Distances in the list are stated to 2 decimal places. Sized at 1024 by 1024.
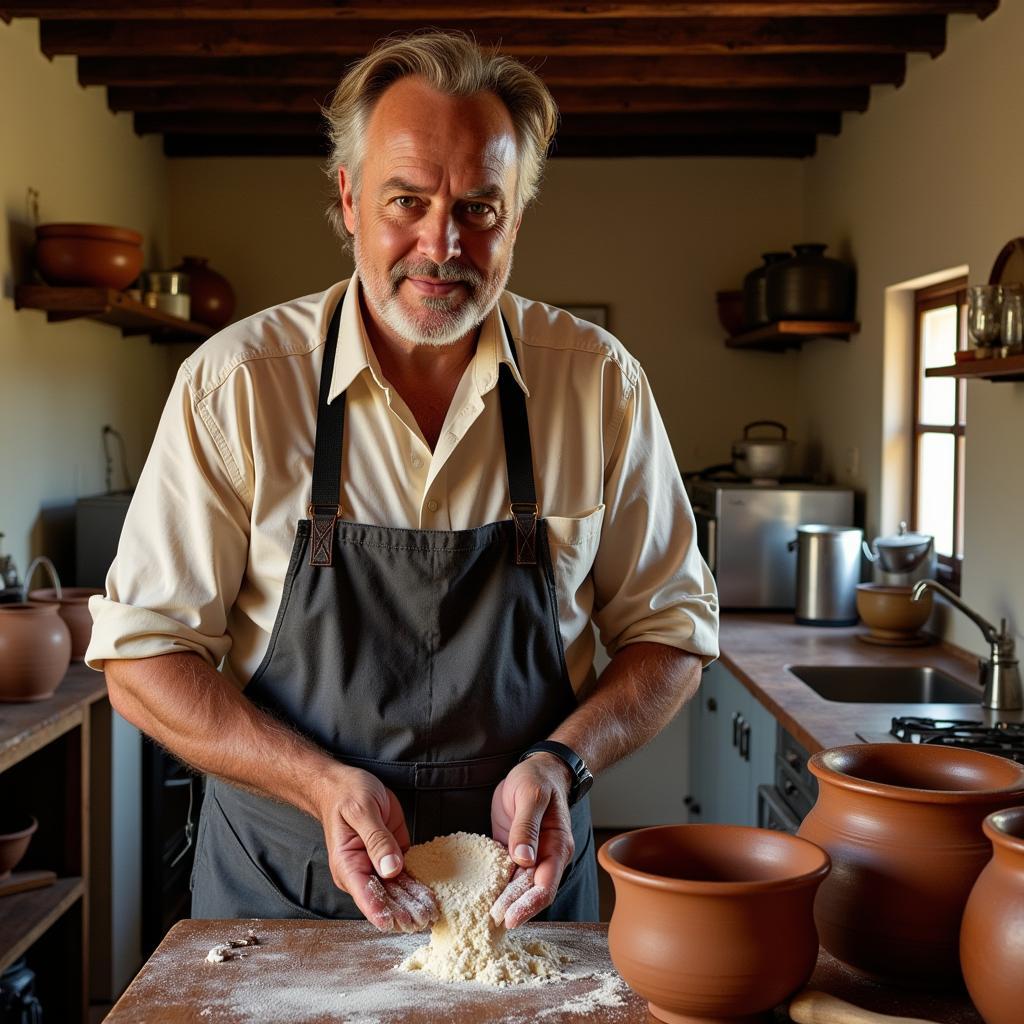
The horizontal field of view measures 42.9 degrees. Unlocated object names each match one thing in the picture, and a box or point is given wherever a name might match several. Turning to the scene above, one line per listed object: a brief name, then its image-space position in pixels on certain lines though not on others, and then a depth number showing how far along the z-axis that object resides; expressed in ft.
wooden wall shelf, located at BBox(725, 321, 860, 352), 15.14
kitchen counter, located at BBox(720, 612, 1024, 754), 9.23
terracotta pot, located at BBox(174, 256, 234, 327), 17.01
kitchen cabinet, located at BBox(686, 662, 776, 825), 11.57
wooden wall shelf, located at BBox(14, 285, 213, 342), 12.23
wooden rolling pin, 3.40
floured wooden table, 3.80
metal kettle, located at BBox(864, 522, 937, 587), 12.69
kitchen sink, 11.44
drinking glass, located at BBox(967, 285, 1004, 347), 9.90
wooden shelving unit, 9.98
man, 5.16
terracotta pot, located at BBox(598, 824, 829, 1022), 3.43
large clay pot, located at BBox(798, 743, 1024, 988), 3.70
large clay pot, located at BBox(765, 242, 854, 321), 15.14
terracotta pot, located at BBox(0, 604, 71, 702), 9.36
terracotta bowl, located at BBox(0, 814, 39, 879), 9.25
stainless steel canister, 13.85
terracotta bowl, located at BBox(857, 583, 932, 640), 12.54
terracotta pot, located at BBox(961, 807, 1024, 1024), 3.27
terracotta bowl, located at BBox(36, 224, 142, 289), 12.26
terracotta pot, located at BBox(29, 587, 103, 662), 10.78
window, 12.86
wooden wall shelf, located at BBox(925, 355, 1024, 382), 9.27
